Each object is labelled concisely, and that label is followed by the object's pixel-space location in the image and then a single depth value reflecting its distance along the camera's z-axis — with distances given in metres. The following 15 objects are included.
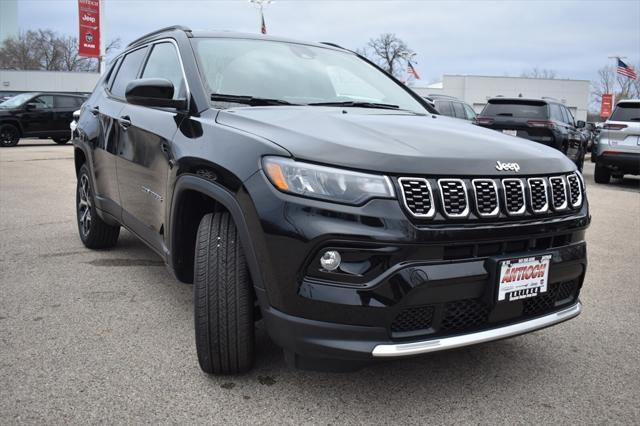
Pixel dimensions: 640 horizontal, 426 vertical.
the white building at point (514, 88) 64.75
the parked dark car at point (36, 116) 18.03
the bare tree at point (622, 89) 63.93
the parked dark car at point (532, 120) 11.64
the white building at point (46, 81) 50.47
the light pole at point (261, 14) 23.58
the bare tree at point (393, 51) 67.62
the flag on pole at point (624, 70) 33.30
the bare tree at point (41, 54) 65.00
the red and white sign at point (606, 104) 44.94
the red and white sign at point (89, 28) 24.25
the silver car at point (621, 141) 10.80
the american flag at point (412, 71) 46.68
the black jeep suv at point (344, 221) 2.12
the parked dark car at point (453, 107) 14.23
